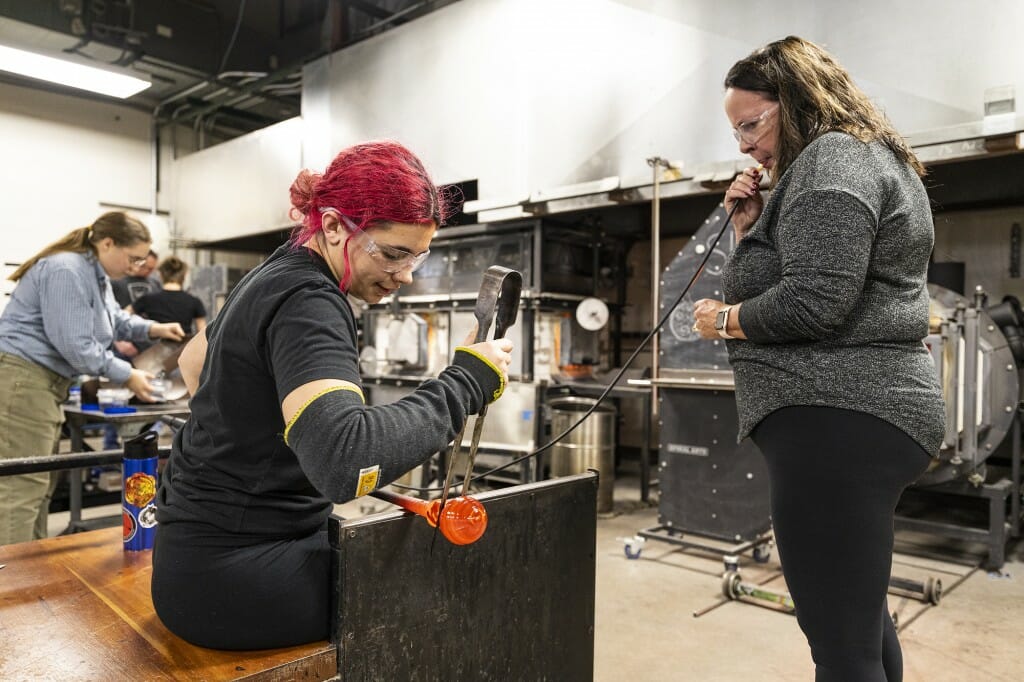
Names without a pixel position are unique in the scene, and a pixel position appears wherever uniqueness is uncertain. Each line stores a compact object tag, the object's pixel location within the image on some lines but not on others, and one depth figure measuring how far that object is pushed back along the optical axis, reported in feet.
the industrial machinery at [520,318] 15.28
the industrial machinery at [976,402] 10.27
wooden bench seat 3.14
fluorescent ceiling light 18.78
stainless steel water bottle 4.81
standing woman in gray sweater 3.48
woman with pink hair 3.04
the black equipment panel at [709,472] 10.41
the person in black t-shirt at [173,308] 15.88
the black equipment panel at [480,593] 3.46
